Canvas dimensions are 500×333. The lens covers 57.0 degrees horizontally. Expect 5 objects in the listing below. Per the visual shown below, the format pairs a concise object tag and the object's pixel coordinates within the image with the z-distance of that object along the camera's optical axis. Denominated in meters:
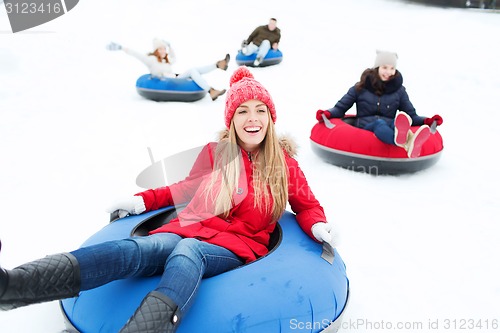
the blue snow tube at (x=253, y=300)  1.70
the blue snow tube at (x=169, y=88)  6.69
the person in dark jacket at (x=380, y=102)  4.04
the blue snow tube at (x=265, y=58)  9.63
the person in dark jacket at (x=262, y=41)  9.48
